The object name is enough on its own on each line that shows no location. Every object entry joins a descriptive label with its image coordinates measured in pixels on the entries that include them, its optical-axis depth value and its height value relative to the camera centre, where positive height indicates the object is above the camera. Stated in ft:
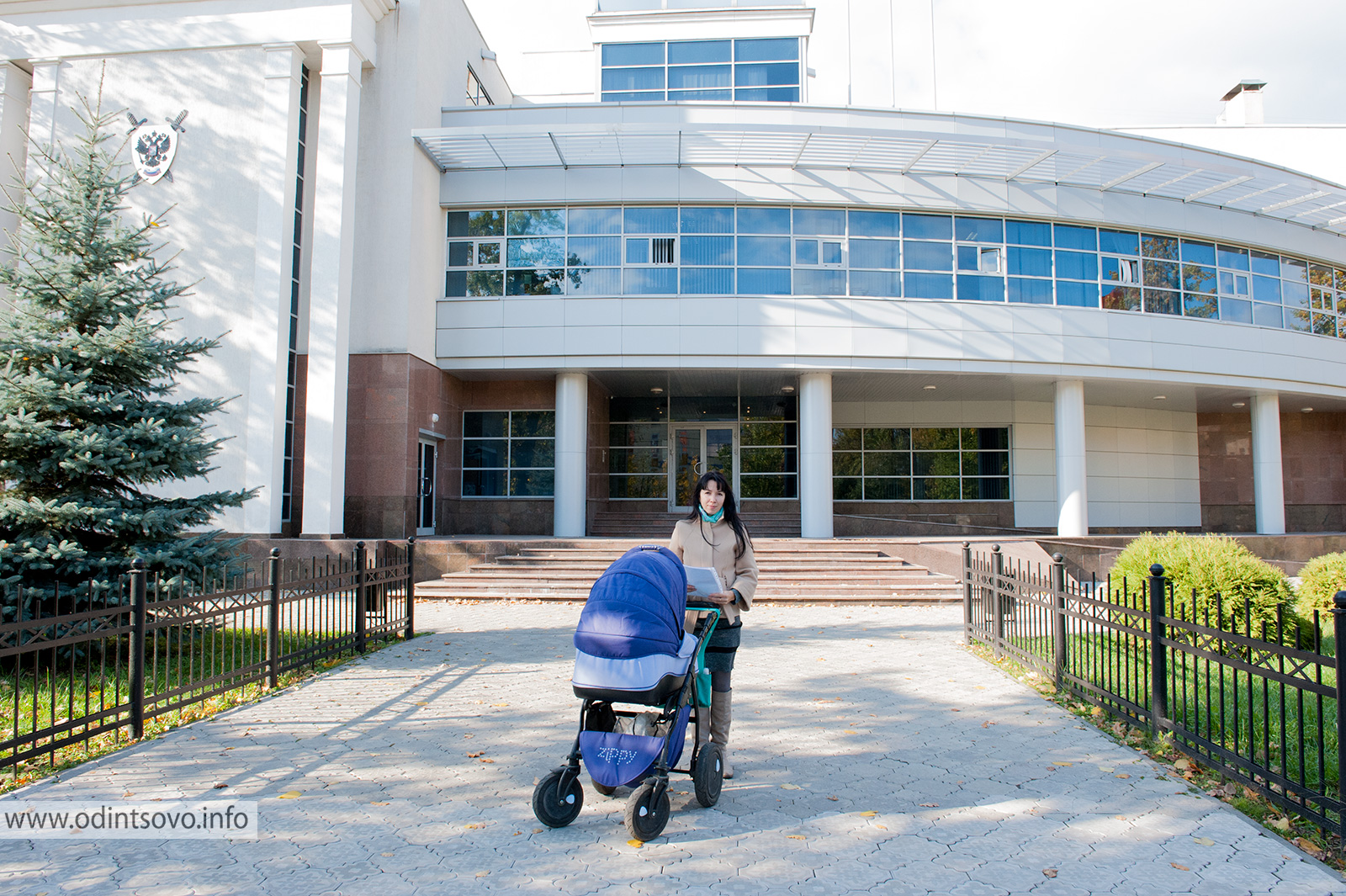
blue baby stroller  12.16 -3.09
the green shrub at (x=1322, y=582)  29.68 -3.50
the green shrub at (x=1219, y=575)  26.03 -2.88
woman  14.66 -1.32
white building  52.01 +16.07
